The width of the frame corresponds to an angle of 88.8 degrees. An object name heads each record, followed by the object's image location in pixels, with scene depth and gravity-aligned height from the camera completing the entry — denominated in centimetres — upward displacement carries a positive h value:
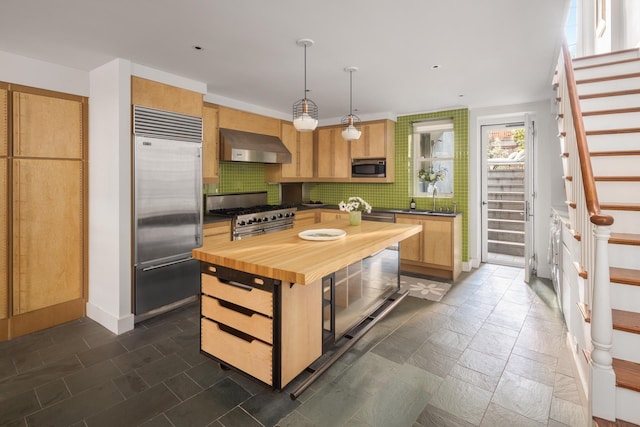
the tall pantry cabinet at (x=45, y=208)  294 -3
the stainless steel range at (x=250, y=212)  426 -10
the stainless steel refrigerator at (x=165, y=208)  317 -2
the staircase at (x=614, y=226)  161 -12
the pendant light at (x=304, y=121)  255 +67
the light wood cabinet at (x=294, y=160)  538 +81
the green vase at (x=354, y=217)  346 -12
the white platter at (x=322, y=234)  272 -25
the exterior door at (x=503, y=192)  526 +24
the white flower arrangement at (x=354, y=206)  339 +0
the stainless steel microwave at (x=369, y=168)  543 +64
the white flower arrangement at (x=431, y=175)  523 +51
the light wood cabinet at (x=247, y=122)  434 +121
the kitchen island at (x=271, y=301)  194 -62
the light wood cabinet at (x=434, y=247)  462 -60
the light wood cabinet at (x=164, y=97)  315 +112
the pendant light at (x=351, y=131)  323 +74
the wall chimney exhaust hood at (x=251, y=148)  420 +81
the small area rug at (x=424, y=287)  402 -107
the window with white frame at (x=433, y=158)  533 +80
